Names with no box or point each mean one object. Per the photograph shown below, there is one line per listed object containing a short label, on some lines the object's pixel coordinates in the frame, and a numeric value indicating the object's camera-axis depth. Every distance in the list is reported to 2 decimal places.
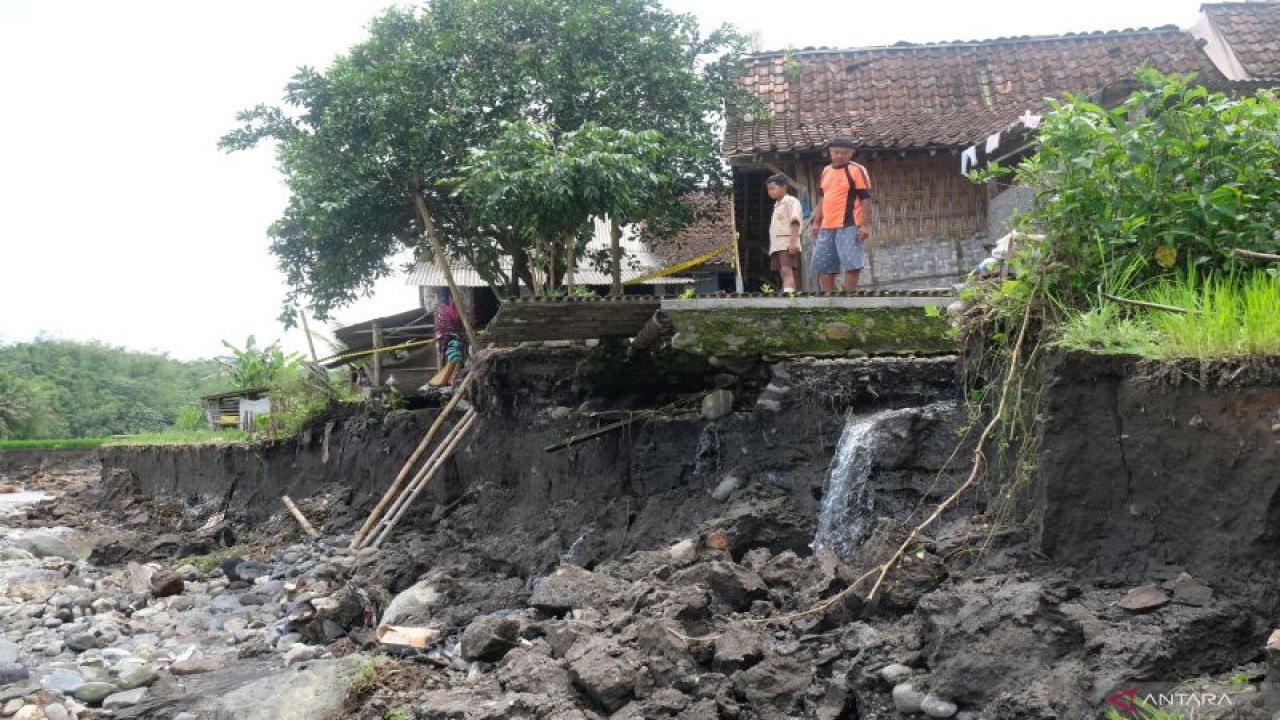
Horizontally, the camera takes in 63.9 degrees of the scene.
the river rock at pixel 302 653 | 9.21
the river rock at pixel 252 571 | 13.34
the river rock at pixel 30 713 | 7.77
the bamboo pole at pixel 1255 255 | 4.28
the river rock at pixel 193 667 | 9.11
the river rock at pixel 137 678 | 8.55
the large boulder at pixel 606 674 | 5.34
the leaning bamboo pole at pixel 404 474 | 13.34
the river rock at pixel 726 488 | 8.90
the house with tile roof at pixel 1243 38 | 14.25
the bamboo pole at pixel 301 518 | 15.22
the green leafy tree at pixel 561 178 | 12.86
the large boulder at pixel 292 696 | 7.11
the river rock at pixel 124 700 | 8.10
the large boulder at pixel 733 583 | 6.14
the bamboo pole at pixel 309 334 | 18.12
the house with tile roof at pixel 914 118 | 14.52
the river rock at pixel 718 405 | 9.38
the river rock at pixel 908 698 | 4.39
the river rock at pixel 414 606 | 9.45
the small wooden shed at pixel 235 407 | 26.06
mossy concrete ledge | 8.52
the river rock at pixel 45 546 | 17.16
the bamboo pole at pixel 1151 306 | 4.32
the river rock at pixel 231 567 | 13.52
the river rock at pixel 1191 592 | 3.94
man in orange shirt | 10.05
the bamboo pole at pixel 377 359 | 17.28
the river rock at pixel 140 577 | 12.95
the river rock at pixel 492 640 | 7.11
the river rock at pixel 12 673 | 8.77
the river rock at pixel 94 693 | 8.27
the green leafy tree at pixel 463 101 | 15.27
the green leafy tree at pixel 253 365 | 26.68
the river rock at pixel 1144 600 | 4.03
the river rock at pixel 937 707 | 4.22
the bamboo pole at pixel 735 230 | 16.44
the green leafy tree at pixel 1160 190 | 4.73
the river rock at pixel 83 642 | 10.20
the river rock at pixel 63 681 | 8.52
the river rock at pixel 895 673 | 4.56
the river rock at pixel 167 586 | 12.66
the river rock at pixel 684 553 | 7.18
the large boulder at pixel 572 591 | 7.20
